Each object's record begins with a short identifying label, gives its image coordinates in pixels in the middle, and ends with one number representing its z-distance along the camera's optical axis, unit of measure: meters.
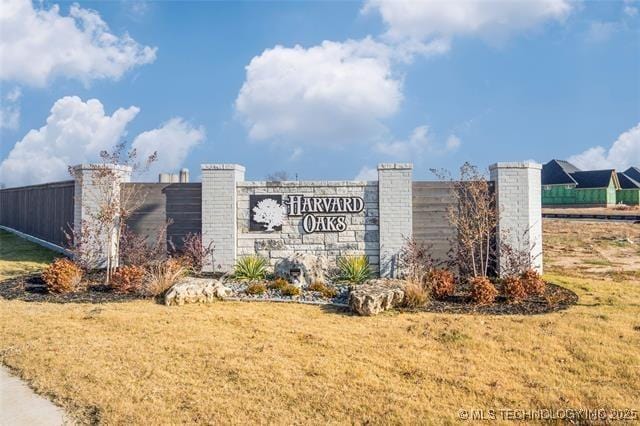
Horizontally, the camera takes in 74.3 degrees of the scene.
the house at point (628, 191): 49.59
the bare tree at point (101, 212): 10.89
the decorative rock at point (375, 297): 7.60
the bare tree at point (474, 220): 10.00
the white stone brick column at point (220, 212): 11.05
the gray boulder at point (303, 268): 9.85
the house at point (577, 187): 47.91
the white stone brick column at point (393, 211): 10.71
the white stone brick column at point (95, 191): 11.20
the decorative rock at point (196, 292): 8.30
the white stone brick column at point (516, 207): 10.41
